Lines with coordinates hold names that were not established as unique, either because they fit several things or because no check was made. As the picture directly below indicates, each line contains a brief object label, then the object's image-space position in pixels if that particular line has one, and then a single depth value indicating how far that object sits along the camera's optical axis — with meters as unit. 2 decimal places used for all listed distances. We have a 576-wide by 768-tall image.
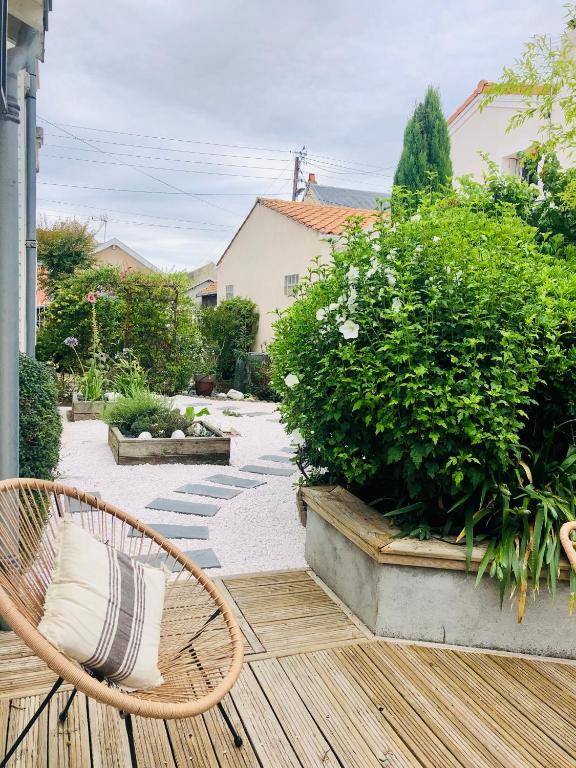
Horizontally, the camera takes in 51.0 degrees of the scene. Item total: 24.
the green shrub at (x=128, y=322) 9.39
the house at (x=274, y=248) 12.35
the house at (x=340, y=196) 19.50
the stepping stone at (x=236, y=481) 4.82
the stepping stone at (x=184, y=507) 4.05
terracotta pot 10.81
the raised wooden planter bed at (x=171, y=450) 5.31
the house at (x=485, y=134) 10.37
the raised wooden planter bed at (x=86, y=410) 7.51
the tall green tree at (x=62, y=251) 17.20
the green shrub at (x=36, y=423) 2.86
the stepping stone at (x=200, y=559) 3.02
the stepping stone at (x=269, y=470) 5.21
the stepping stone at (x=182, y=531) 3.58
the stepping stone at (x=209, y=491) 4.49
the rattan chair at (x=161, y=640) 1.29
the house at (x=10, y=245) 2.32
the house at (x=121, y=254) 26.83
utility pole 24.83
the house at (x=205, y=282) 23.65
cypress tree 10.04
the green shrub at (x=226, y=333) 12.01
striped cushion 1.50
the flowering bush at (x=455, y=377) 2.38
